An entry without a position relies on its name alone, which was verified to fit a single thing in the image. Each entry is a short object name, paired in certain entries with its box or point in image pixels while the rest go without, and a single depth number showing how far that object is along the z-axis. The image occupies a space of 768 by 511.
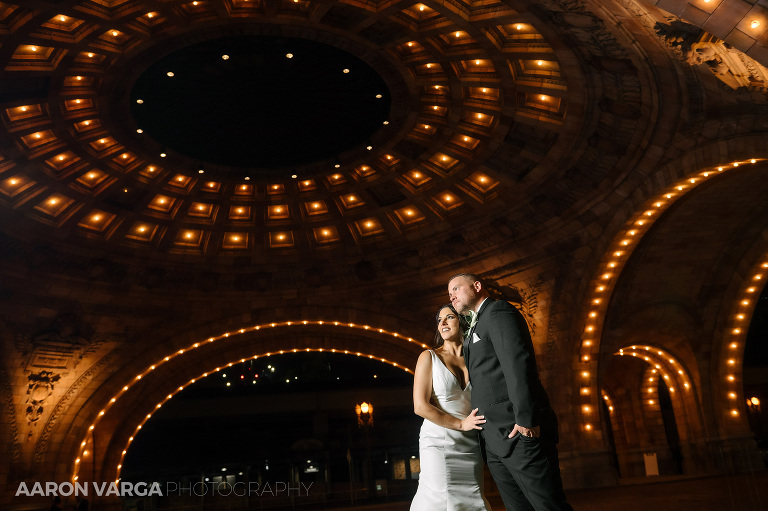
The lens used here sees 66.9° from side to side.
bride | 5.08
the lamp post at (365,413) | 22.62
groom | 4.05
